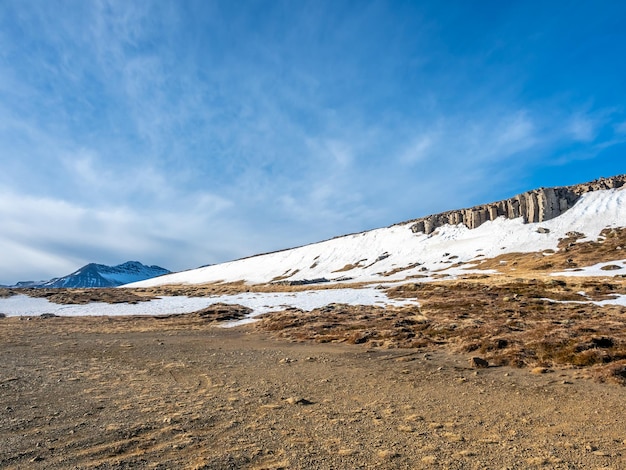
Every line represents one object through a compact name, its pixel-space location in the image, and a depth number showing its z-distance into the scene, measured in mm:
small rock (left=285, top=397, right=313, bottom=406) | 11148
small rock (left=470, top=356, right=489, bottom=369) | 15389
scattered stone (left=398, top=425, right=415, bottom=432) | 8859
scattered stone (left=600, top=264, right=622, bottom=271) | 59288
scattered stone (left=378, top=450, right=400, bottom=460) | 7461
